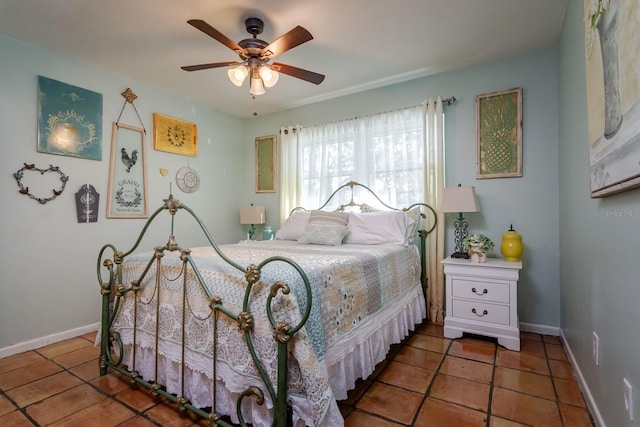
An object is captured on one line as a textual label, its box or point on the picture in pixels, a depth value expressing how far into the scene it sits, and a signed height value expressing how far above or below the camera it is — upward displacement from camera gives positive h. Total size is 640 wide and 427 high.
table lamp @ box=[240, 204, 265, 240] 4.09 +0.03
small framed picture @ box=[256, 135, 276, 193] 4.32 +0.76
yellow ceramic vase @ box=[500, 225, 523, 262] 2.61 -0.24
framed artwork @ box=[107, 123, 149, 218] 3.10 +0.45
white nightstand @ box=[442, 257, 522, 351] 2.43 -0.66
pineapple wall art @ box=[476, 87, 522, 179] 2.80 +0.78
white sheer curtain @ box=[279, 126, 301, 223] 4.00 +0.60
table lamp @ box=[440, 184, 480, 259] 2.73 +0.15
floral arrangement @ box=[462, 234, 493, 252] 2.66 -0.20
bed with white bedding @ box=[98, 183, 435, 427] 1.29 -0.55
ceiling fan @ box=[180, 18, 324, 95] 2.09 +1.13
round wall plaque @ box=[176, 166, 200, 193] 3.72 +0.47
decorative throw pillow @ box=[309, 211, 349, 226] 3.14 +0.01
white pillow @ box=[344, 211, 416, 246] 2.88 -0.10
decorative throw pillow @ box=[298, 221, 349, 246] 2.85 -0.15
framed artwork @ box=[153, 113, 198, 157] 3.49 +0.97
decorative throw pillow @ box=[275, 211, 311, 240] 3.32 -0.09
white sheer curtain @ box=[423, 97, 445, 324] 3.05 +0.28
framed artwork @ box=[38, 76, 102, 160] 2.65 +0.88
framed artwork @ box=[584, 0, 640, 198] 0.97 +0.46
